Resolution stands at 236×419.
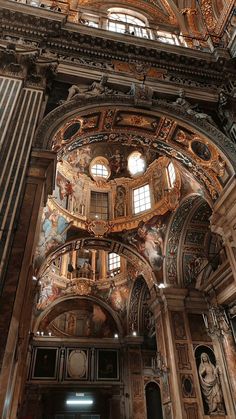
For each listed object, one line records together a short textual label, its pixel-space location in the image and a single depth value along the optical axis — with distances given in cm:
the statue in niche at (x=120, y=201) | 1595
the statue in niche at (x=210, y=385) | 1070
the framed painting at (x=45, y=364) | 1684
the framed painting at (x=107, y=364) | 1753
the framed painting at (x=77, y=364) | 1730
